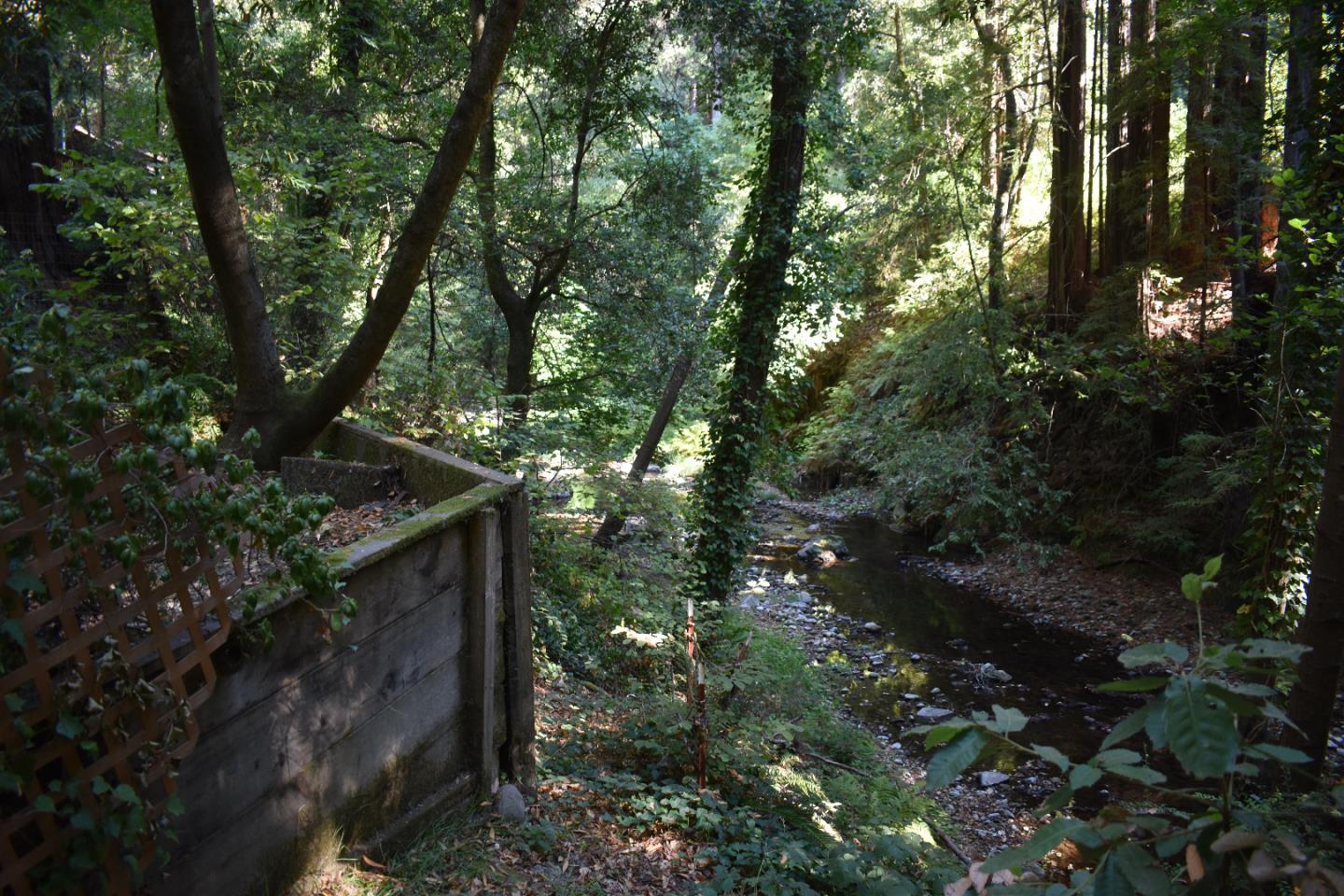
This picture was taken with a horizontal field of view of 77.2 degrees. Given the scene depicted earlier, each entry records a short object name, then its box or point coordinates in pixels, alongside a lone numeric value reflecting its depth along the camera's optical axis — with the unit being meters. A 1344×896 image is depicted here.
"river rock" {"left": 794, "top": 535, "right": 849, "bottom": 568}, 14.46
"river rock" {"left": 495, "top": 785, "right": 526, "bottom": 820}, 4.10
